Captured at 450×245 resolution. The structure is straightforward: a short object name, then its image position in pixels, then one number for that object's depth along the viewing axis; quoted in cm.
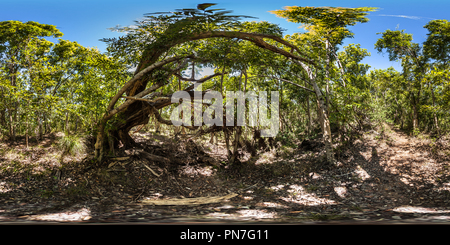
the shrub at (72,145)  609
